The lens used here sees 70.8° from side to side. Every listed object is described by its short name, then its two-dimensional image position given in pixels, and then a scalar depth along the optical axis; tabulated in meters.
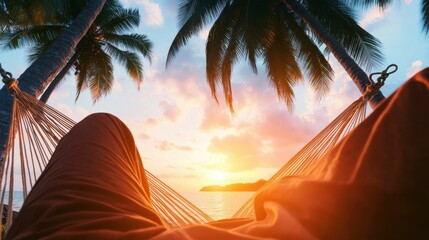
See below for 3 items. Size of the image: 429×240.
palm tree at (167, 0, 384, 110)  3.97
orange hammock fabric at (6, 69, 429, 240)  0.21
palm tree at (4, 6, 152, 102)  5.97
